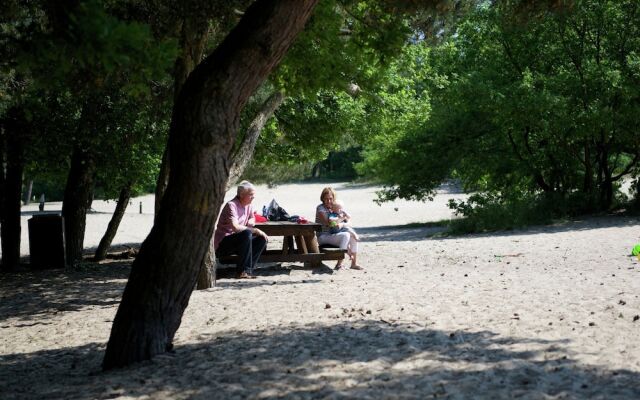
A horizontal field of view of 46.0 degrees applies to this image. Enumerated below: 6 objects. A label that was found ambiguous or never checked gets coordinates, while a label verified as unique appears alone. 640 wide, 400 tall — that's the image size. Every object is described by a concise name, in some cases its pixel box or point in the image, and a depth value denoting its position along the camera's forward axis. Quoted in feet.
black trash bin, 52.65
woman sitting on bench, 42.91
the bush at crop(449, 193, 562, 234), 75.31
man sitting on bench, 39.42
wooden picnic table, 41.29
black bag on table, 46.21
